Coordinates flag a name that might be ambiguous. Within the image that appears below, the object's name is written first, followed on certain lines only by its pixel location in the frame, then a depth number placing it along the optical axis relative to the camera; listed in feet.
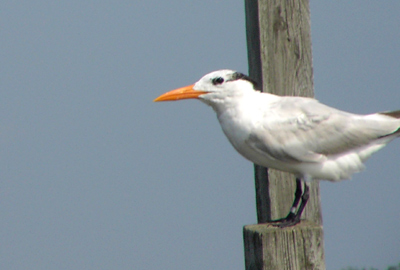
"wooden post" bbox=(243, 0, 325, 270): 32.55
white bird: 30.48
